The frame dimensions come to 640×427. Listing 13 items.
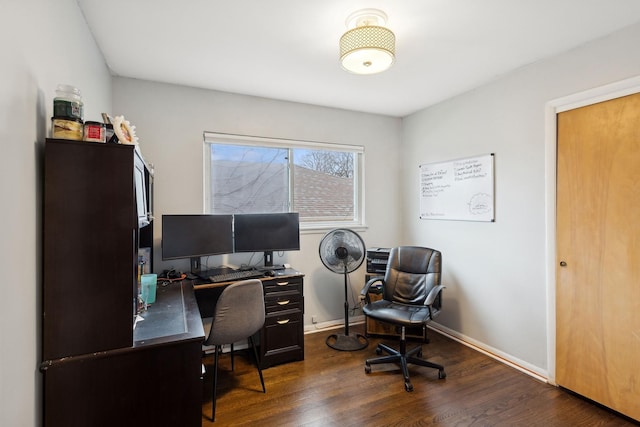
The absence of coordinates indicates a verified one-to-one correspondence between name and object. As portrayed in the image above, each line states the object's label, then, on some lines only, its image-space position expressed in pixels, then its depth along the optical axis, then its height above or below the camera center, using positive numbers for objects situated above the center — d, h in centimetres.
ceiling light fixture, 181 +98
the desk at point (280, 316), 274 -89
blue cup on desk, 201 -46
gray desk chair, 210 -67
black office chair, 258 -75
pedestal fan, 312 -38
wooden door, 201 -28
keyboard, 263 -52
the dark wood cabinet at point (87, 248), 123 -13
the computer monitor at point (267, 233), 299 -18
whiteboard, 298 +24
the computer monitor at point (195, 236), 263 -19
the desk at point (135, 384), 123 -69
